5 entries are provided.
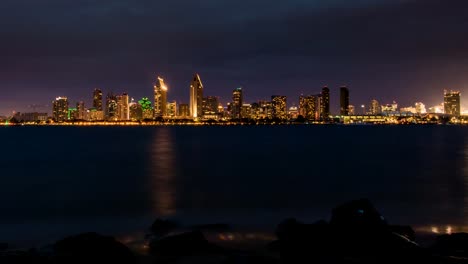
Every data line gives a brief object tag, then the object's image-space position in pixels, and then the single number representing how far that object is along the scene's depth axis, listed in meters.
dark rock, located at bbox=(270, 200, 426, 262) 10.95
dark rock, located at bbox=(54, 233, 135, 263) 10.74
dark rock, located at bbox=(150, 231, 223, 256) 12.30
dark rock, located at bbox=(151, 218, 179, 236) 15.52
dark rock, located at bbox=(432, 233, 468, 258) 11.80
